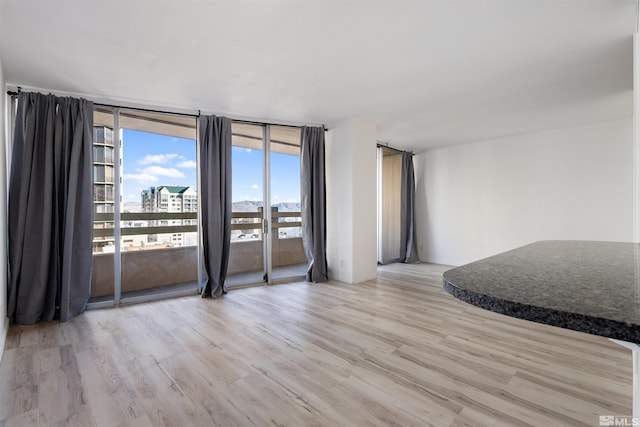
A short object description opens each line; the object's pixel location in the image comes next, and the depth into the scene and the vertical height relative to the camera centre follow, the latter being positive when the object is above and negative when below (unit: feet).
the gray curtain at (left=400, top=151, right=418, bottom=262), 21.70 +0.42
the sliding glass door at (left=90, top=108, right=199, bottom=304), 12.11 +0.76
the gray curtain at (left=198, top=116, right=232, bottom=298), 13.37 +1.08
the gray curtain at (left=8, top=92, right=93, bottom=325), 10.02 +0.54
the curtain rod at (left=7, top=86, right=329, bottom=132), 11.02 +4.87
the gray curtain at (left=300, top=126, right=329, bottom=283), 15.60 +1.10
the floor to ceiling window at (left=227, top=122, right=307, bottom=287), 14.89 +1.18
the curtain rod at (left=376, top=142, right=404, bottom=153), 20.09 +5.17
